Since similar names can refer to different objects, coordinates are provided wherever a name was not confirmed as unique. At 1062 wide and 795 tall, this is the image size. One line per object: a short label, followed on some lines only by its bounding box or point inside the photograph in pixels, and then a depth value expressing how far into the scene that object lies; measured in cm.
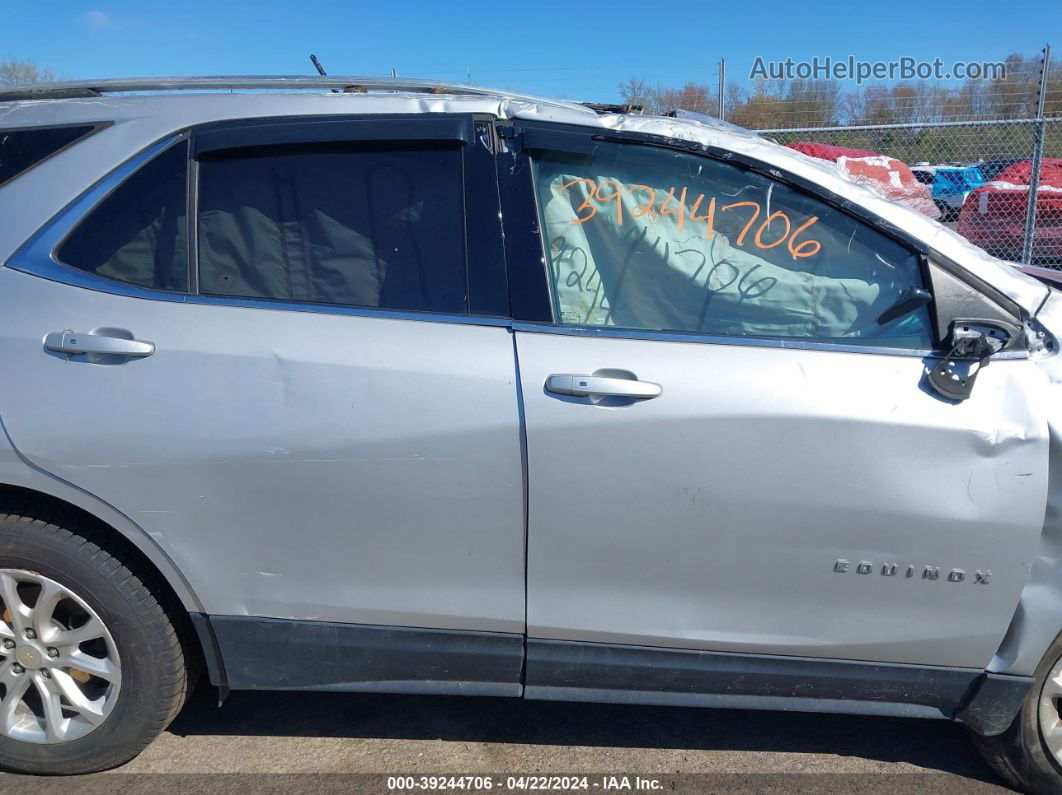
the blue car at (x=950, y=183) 858
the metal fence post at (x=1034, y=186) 693
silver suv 221
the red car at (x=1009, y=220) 801
